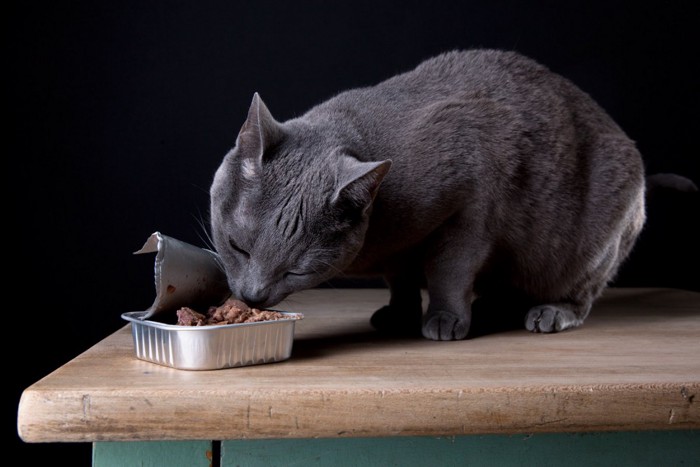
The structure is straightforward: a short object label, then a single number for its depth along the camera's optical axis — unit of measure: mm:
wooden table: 910
